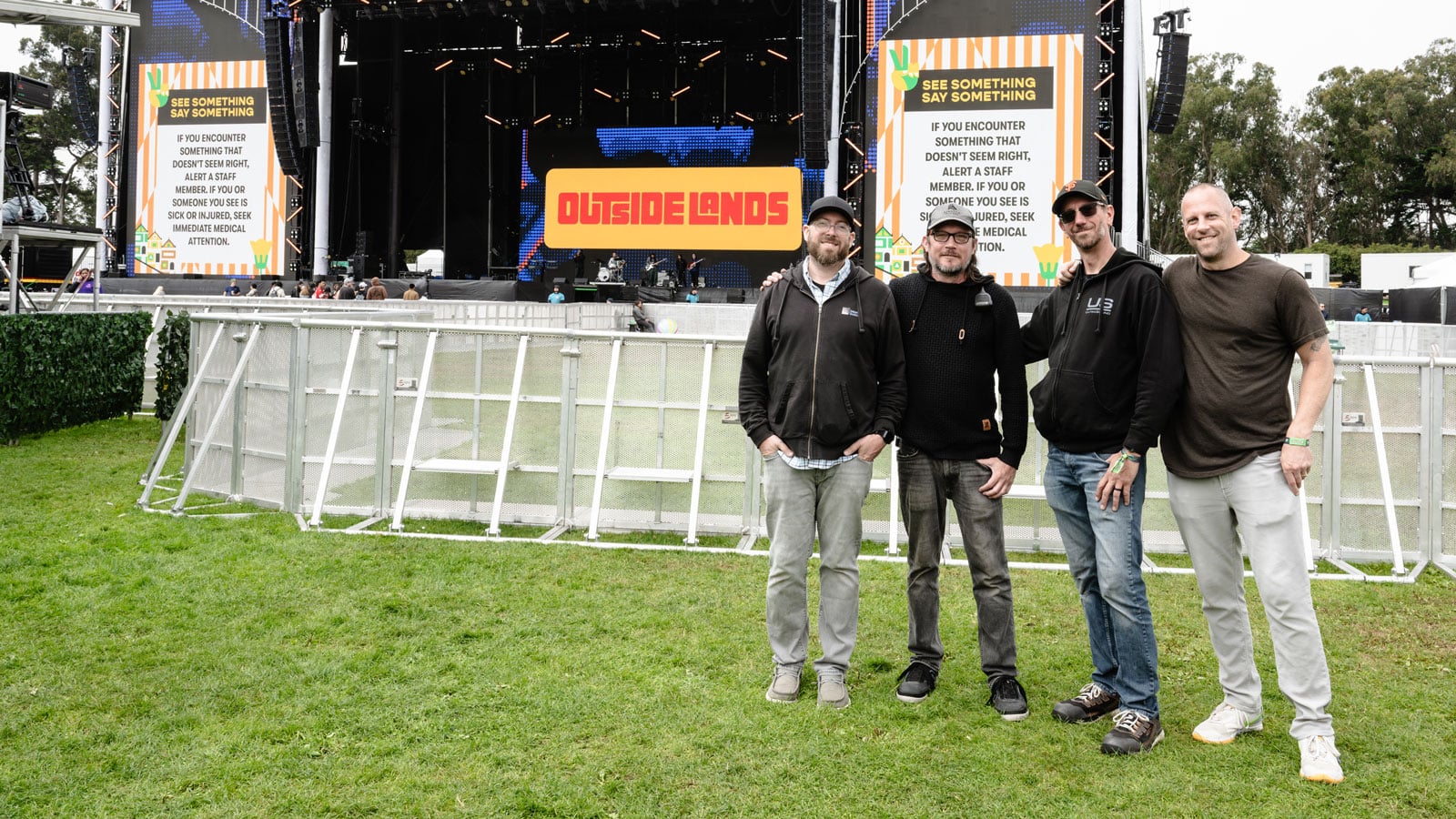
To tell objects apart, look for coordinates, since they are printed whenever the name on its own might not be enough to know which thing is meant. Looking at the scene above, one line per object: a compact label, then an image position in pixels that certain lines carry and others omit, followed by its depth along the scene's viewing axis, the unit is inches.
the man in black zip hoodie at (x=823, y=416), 144.4
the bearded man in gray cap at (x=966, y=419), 142.9
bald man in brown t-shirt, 123.8
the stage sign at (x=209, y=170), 840.9
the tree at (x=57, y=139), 1707.7
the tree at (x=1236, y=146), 1839.3
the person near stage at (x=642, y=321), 722.2
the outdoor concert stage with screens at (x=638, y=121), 706.2
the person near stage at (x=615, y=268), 960.9
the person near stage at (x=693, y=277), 963.3
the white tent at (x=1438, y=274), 972.6
